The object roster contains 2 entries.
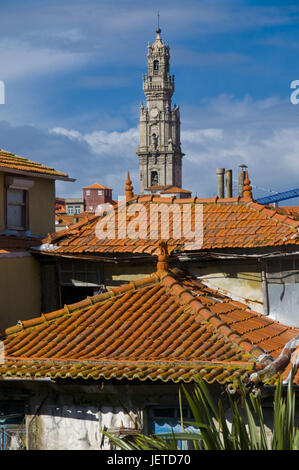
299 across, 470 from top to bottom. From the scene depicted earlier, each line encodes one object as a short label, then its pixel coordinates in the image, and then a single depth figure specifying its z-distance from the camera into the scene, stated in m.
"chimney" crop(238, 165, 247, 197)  42.38
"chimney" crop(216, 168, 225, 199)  37.97
